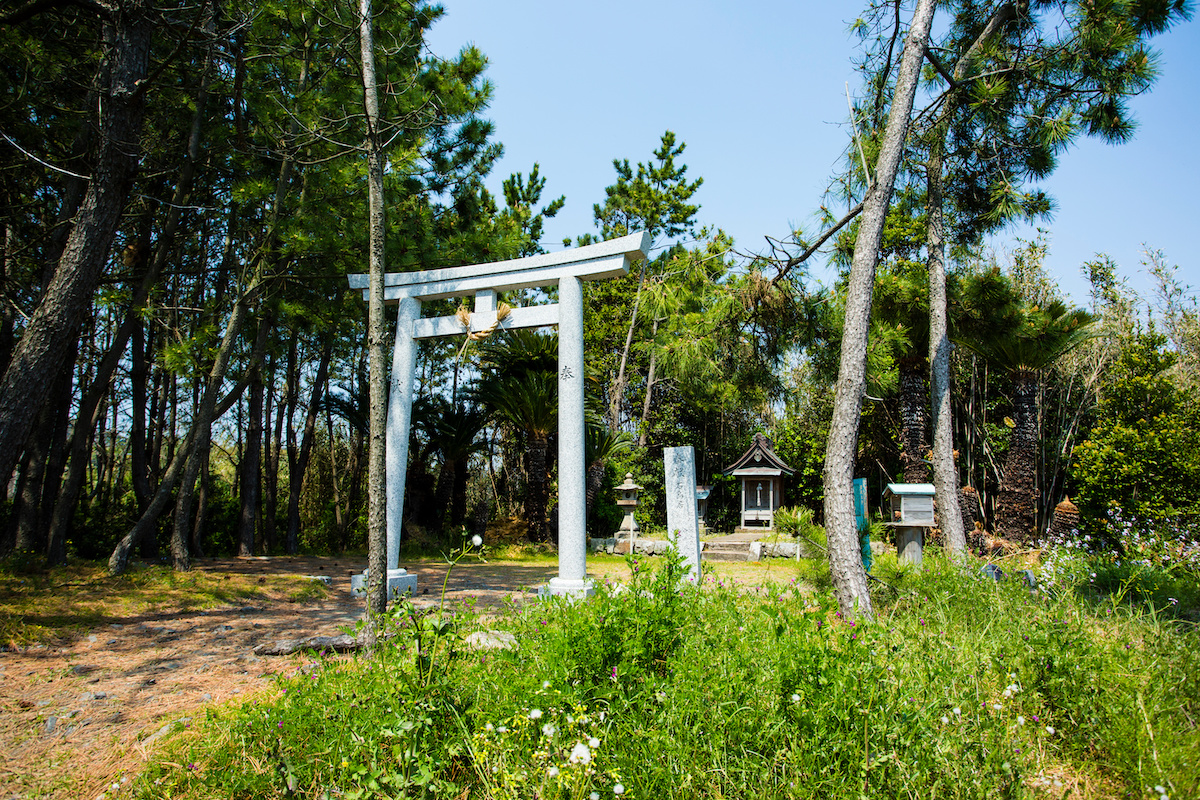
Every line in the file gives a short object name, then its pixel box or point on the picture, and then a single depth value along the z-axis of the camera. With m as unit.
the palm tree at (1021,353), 8.27
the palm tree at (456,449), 12.30
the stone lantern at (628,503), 12.30
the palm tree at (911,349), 8.73
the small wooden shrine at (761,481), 12.73
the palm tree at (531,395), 11.87
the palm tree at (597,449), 12.35
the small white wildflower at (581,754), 1.76
